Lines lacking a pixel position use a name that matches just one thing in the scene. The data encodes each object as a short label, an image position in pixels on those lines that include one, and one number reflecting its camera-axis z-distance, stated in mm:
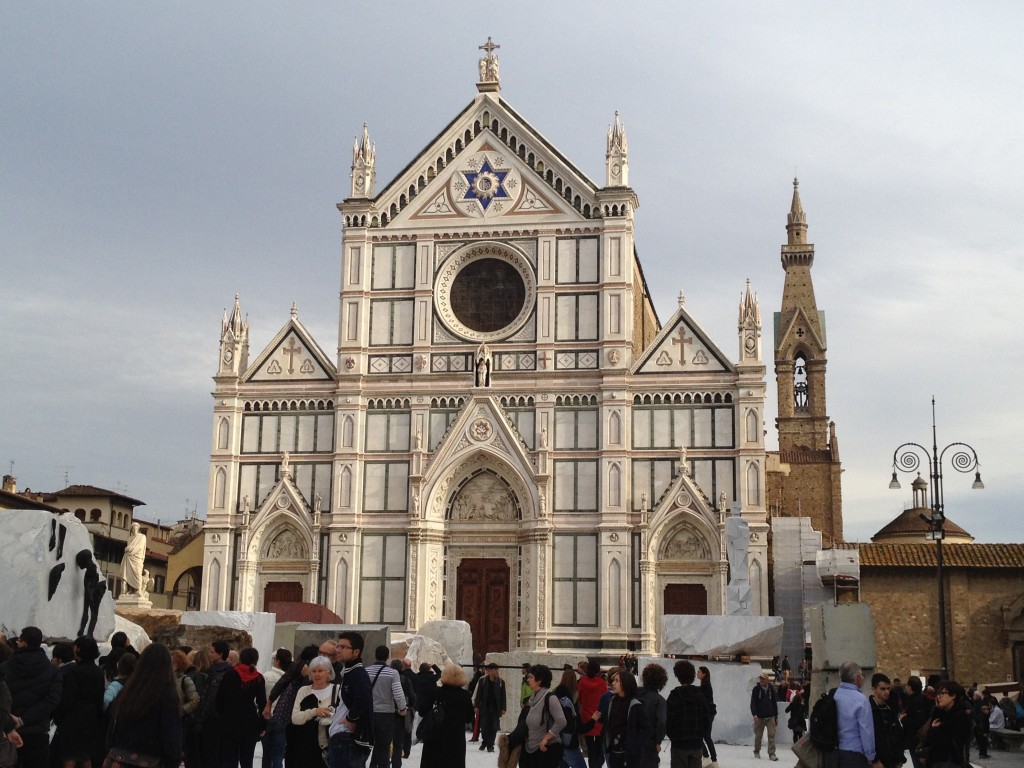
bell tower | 83750
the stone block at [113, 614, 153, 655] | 21158
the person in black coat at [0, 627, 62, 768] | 10422
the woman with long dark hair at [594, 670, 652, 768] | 11867
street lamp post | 26306
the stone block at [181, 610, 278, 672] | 22611
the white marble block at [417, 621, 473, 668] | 30297
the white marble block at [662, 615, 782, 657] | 22969
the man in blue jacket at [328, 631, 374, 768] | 10773
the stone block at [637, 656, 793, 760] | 22625
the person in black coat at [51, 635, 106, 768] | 11023
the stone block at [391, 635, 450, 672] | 26625
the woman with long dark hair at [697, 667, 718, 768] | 16984
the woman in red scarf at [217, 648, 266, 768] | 11758
